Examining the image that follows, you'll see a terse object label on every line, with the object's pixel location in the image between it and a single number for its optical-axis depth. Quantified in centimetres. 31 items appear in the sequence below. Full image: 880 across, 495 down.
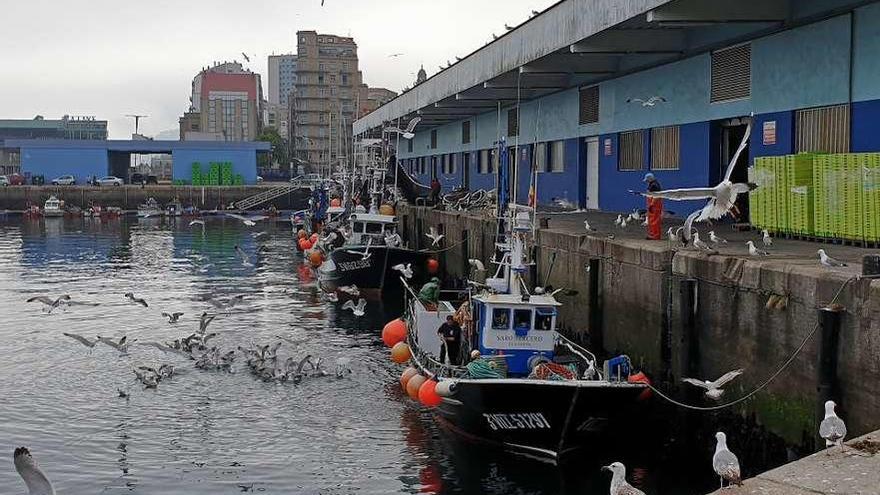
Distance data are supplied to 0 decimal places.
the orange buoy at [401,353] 2091
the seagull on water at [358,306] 2969
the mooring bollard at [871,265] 1212
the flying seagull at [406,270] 3066
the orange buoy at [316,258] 4300
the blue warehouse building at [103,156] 9625
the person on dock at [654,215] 2009
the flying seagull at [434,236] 3462
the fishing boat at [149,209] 8400
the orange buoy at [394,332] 2241
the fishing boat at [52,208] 8262
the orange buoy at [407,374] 1895
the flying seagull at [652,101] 2595
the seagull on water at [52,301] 2848
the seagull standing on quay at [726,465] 984
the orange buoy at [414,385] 1819
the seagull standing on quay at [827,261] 1357
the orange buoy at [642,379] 1542
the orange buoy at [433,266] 3628
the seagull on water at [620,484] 1070
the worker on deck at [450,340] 1856
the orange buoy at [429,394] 1700
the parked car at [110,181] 9125
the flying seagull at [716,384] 1387
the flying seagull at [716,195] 1523
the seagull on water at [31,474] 751
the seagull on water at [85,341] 2239
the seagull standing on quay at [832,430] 1019
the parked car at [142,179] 9995
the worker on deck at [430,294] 2200
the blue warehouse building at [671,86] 2008
